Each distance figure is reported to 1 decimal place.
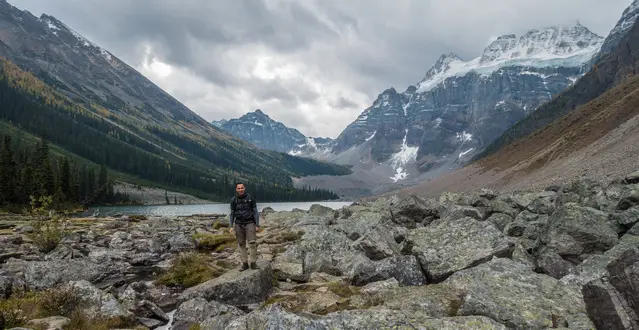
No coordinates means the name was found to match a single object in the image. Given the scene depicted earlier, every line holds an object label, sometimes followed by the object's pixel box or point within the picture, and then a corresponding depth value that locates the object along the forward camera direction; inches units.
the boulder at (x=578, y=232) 508.4
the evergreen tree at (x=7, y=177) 3154.5
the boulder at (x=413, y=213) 1031.6
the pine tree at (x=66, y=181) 4101.9
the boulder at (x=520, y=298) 286.7
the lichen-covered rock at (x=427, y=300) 316.2
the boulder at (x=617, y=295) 255.3
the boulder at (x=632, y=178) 861.2
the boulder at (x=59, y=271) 537.0
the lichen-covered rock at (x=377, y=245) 599.8
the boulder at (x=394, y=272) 480.1
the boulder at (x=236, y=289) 494.3
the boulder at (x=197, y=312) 410.6
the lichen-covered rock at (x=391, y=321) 249.4
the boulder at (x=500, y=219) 830.5
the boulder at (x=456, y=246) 471.8
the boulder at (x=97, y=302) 411.8
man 620.1
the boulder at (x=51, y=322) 350.9
